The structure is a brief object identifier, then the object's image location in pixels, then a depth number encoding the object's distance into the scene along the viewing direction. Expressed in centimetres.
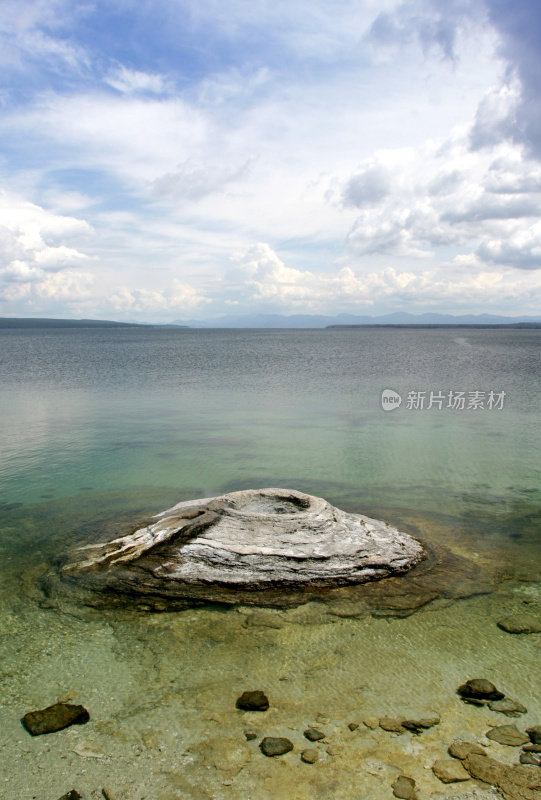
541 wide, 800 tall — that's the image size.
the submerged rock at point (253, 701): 595
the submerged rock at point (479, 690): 611
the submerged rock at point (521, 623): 750
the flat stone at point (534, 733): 539
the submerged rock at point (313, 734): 546
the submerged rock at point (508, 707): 583
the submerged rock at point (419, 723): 560
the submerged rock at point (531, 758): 506
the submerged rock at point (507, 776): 472
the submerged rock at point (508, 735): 537
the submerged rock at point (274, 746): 529
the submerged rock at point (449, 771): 491
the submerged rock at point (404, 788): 473
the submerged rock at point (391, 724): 559
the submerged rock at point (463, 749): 520
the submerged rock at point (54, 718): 562
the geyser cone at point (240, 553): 865
